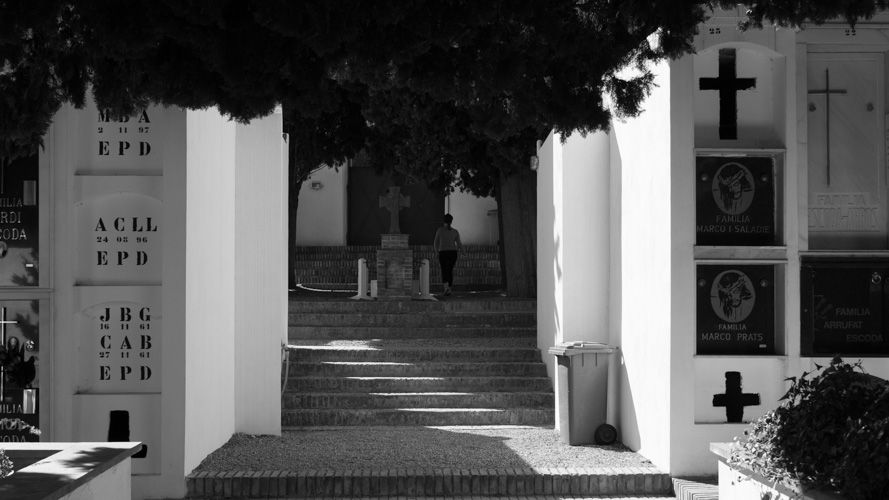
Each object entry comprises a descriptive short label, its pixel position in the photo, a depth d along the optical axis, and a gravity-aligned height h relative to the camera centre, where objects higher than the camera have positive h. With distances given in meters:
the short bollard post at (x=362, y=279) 19.67 -0.25
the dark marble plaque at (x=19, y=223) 8.38 +0.32
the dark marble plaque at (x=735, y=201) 8.94 +0.51
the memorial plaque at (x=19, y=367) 8.25 -0.76
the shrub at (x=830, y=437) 4.76 -0.81
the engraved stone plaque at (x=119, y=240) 8.55 +0.19
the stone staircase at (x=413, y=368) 12.09 -1.26
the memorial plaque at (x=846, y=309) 8.80 -0.36
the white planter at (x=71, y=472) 5.14 -1.05
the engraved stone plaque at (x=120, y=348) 8.50 -0.64
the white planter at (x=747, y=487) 5.06 -1.11
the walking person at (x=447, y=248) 20.80 +0.31
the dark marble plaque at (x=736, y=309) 8.89 -0.36
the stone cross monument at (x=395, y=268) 20.00 -0.06
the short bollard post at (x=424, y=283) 19.59 -0.33
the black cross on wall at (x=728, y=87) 9.05 +1.44
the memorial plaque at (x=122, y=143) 8.57 +0.94
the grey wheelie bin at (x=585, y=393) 10.48 -1.22
